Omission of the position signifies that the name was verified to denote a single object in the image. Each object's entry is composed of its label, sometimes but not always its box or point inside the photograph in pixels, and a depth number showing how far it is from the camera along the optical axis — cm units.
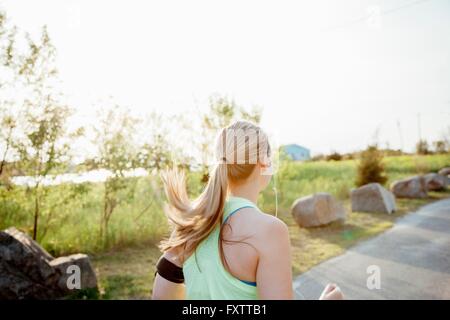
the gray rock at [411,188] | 1342
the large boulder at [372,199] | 1048
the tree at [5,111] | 601
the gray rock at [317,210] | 852
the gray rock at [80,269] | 452
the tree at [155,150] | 780
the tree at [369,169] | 1397
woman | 132
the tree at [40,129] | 620
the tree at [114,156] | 726
